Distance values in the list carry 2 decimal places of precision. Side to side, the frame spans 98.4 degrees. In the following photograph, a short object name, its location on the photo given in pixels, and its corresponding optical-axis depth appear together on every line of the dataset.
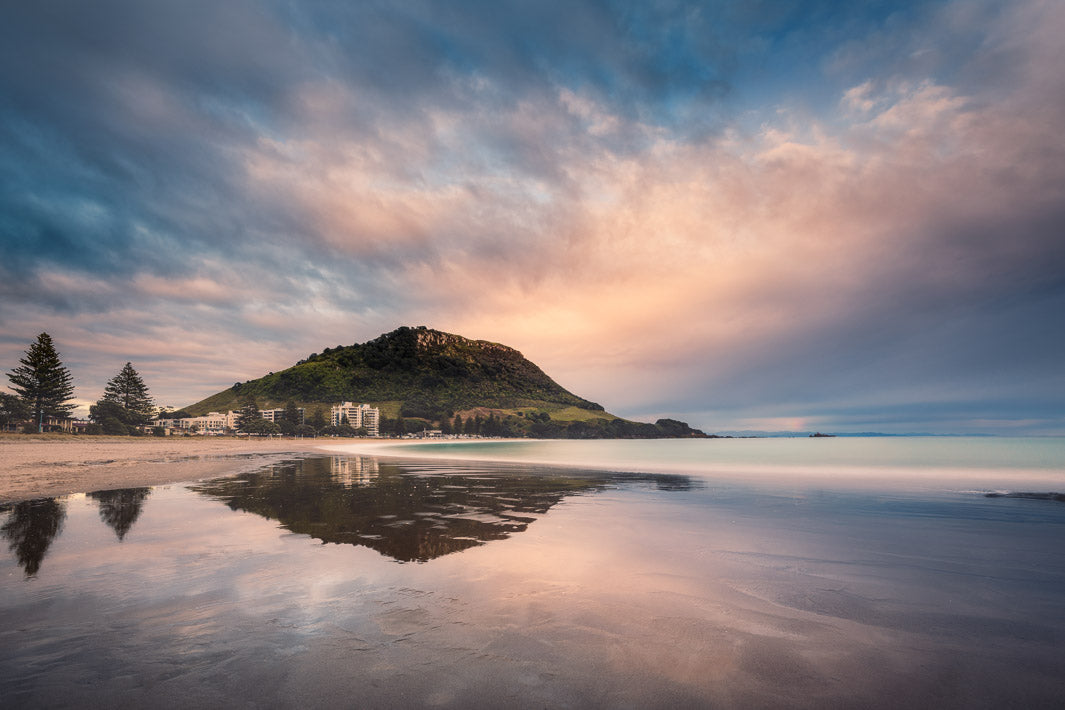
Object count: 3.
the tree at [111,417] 114.31
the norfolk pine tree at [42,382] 100.94
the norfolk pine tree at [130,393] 133.50
